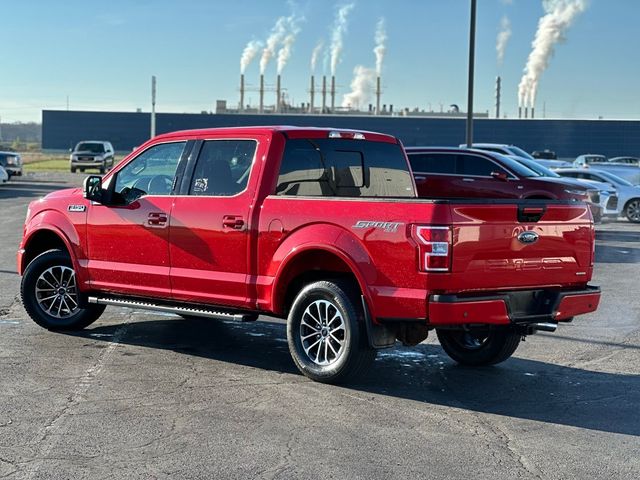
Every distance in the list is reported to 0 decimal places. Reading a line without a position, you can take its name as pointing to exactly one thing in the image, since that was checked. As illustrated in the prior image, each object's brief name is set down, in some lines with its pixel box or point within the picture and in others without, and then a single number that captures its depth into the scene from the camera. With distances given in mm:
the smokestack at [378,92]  108200
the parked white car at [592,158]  55100
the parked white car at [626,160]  60125
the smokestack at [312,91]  108312
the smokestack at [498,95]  97812
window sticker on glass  8352
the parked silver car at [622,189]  26500
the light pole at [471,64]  27297
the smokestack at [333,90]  107500
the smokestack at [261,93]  105281
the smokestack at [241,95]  106250
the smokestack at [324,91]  106750
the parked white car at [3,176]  36375
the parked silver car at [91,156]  54094
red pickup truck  6828
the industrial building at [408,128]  95062
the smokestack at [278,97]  104250
